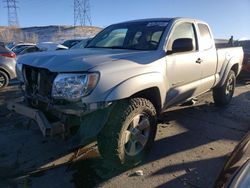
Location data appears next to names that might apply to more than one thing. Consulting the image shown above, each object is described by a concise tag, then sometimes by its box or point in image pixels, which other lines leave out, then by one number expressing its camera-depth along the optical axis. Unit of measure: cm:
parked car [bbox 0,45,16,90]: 532
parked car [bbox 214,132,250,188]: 106
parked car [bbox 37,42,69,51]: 967
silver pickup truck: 204
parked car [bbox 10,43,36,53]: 1047
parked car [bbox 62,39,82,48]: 995
